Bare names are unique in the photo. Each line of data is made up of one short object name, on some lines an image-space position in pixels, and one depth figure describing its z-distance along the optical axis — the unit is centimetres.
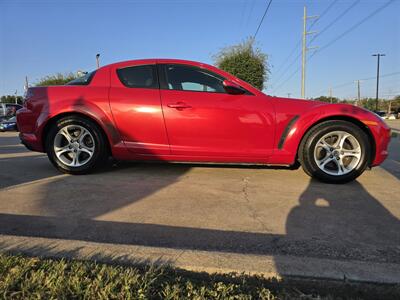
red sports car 397
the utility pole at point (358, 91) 8219
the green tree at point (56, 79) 4689
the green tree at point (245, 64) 2375
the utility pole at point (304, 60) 2864
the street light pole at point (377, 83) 5647
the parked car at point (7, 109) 2655
